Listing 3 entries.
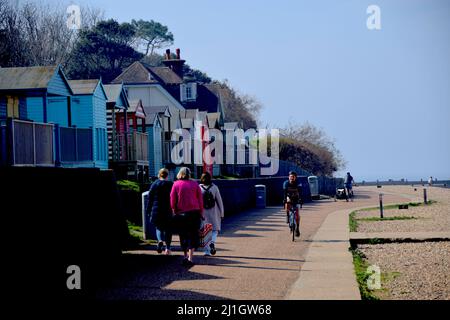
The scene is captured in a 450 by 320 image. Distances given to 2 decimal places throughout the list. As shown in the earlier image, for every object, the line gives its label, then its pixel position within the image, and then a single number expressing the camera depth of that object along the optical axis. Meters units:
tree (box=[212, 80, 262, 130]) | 93.79
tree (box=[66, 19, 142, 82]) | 74.69
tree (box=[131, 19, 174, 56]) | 99.94
